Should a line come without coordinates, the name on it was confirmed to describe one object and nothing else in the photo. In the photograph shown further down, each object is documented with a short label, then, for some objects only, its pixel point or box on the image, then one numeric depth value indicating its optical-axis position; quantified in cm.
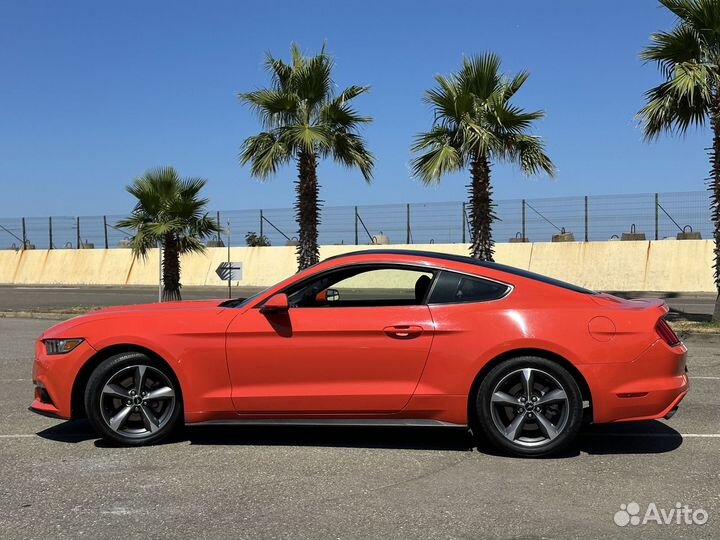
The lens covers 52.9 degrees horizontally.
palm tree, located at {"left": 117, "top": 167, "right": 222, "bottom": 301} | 1792
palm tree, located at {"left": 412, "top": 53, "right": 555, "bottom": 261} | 1652
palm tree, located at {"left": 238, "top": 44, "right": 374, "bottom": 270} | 1744
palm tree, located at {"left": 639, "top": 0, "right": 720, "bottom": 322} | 1355
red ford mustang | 506
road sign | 1727
